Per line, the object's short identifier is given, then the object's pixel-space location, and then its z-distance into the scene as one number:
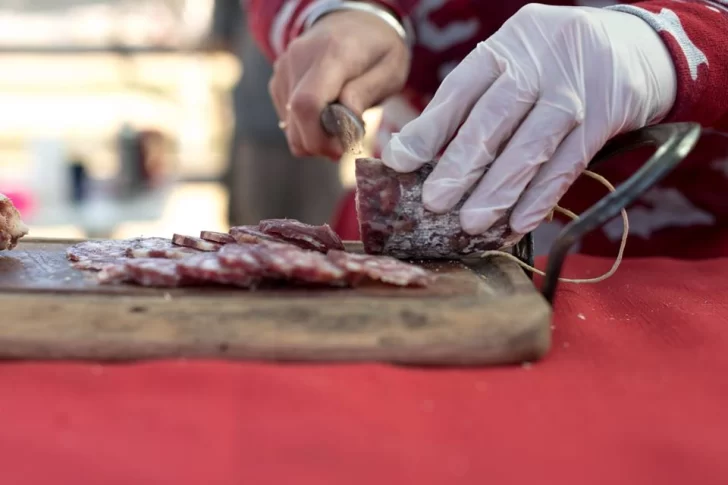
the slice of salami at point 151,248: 1.09
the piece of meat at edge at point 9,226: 1.11
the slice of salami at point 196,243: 1.15
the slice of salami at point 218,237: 1.17
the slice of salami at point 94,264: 1.04
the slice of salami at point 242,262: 0.92
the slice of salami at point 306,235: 1.14
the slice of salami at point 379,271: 0.93
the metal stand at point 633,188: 0.83
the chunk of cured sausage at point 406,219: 1.07
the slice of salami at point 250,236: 1.14
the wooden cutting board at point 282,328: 0.75
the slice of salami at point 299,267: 0.91
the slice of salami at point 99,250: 1.11
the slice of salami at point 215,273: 0.92
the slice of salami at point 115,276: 0.96
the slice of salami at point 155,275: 0.94
